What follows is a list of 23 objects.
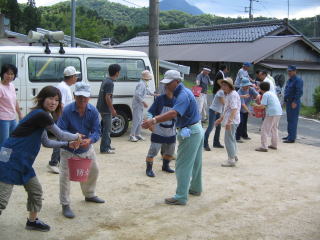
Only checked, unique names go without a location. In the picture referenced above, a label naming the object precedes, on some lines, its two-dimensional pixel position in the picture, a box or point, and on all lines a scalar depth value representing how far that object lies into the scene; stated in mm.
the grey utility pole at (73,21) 12023
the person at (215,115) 8391
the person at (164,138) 5863
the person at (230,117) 7074
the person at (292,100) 9805
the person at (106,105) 7477
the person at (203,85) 11625
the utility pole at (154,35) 10453
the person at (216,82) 9408
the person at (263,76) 9925
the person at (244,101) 9406
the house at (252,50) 20969
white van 8094
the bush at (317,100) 16562
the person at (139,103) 8797
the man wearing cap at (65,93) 6294
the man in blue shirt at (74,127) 4527
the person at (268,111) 8695
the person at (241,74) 11855
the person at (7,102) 5746
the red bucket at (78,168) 4336
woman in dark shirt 3754
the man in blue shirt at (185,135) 4984
